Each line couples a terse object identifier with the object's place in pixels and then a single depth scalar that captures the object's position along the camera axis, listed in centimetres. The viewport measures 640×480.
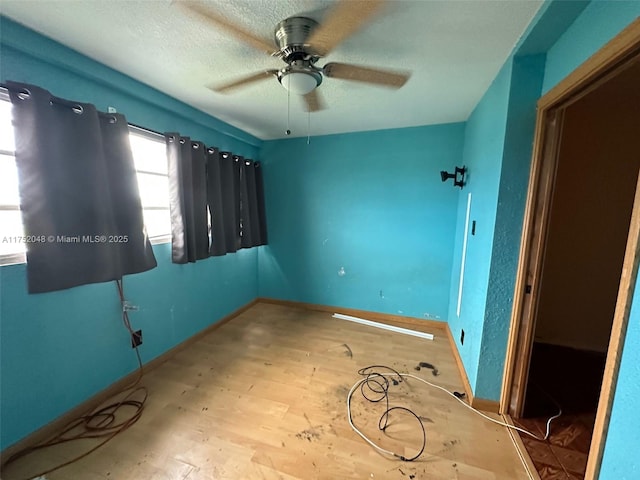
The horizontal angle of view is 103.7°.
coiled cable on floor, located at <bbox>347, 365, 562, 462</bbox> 147
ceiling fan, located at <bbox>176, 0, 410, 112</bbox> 111
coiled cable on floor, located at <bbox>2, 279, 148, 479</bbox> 137
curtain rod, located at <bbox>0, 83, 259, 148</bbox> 127
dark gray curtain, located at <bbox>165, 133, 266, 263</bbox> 213
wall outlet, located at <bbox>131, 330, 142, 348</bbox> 194
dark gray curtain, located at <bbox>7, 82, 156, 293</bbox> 129
